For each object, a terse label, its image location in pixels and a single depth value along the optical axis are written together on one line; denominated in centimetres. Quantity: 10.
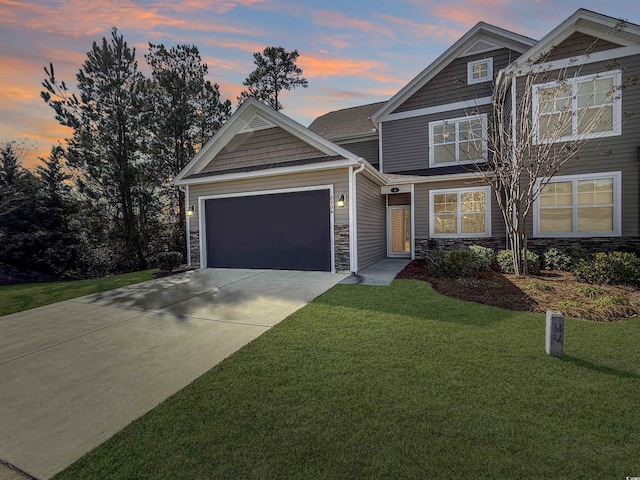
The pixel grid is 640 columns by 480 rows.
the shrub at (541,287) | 634
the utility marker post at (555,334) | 347
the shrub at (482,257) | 856
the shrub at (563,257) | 838
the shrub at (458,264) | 777
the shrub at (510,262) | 820
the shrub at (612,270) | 671
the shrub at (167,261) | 980
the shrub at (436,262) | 801
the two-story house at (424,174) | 861
